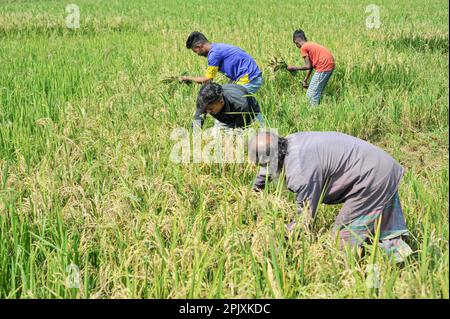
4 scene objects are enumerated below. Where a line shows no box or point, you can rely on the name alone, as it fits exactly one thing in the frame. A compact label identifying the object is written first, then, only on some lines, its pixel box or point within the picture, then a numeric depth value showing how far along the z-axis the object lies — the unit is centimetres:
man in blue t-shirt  888
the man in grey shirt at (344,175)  461
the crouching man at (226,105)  668
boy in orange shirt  1020
